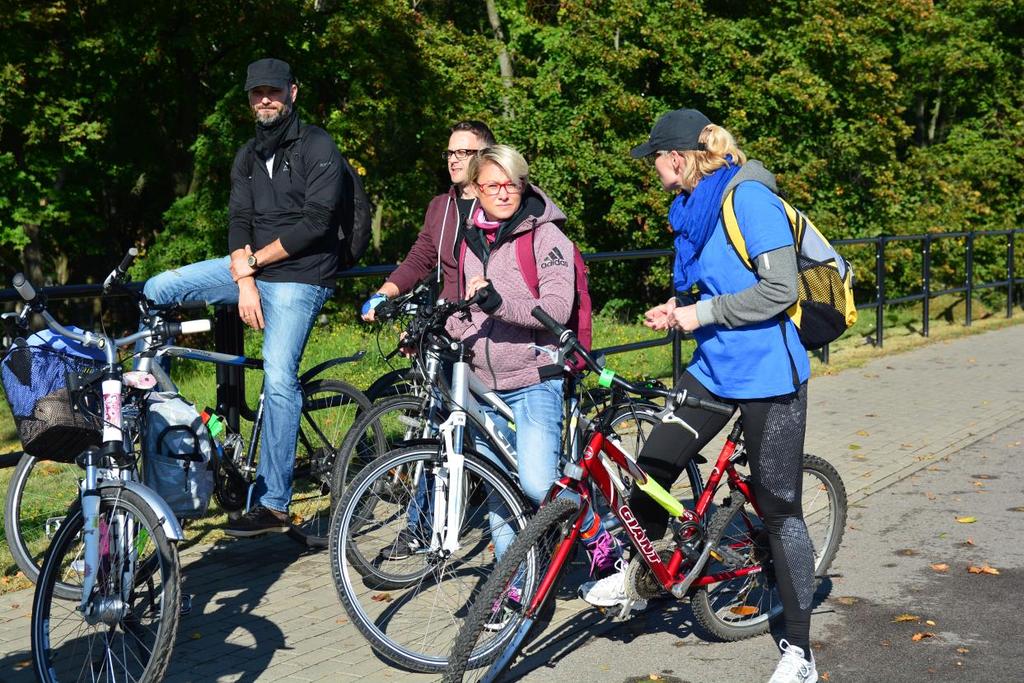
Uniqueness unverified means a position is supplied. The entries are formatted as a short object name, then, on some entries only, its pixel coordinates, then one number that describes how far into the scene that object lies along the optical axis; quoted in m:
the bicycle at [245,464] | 5.76
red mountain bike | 4.34
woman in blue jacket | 4.46
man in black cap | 5.97
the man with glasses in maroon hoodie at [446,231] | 5.73
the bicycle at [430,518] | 4.73
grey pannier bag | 5.29
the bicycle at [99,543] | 4.14
